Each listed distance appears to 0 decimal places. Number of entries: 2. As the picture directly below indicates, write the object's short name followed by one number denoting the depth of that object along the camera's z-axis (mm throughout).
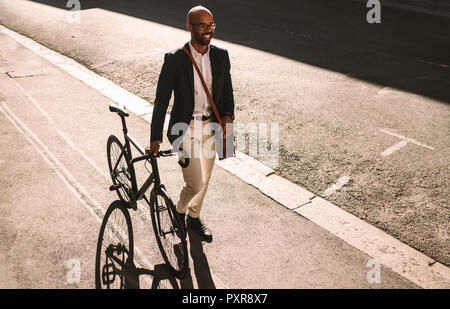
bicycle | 3812
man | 3607
